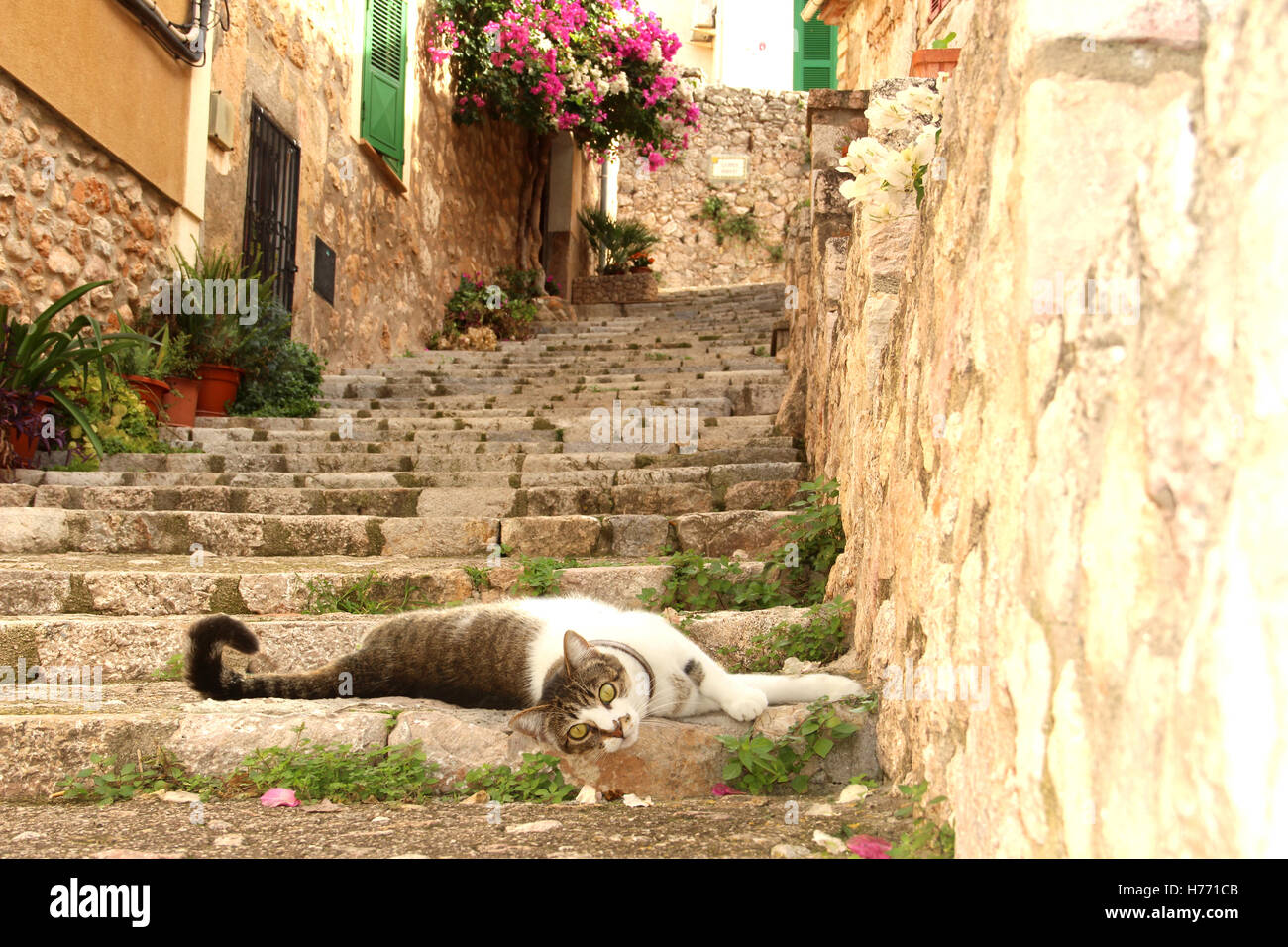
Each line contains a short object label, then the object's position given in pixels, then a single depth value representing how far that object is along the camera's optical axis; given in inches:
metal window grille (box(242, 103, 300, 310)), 290.8
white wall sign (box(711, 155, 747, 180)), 616.4
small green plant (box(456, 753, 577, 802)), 84.4
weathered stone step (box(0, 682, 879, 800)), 85.7
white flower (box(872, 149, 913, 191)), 94.3
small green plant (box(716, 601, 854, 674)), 104.9
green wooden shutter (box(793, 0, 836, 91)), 697.0
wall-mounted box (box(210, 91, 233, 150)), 269.1
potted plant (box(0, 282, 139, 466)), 189.9
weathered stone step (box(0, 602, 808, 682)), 113.7
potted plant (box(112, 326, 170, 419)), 226.4
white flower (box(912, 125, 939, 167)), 90.3
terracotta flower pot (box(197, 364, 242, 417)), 260.2
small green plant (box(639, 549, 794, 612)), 125.7
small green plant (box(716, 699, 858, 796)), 81.3
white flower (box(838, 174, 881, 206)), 97.8
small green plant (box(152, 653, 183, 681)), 115.4
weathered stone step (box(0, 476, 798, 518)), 170.9
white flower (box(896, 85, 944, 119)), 96.1
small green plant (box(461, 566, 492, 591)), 136.3
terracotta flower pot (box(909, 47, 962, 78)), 159.2
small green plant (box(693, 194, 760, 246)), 607.2
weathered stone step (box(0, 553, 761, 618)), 131.3
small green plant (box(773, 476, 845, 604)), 126.6
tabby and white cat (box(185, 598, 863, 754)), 87.2
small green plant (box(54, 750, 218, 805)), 84.6
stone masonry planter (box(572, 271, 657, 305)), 515.7
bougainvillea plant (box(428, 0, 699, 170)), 424.2
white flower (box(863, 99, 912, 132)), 99.1
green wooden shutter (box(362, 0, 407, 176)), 357.4
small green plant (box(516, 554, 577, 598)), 131.2
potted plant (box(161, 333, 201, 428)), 243.8
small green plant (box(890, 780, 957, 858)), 59.1
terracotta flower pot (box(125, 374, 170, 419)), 228.8
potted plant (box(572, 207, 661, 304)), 518.9
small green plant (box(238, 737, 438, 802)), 84.0
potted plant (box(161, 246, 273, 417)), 253.6
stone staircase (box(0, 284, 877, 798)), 89.7
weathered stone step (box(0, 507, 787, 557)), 153.7
